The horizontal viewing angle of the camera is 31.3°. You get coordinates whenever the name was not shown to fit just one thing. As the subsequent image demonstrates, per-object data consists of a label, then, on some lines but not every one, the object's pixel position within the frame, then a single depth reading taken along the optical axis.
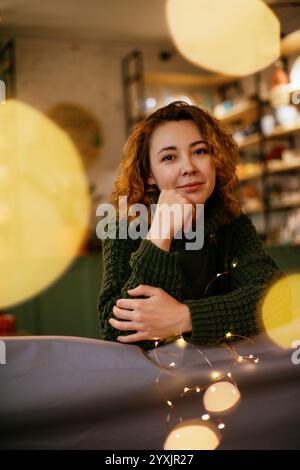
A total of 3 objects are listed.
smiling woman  0.89
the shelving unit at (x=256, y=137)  4.54
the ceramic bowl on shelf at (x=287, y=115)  4.41
